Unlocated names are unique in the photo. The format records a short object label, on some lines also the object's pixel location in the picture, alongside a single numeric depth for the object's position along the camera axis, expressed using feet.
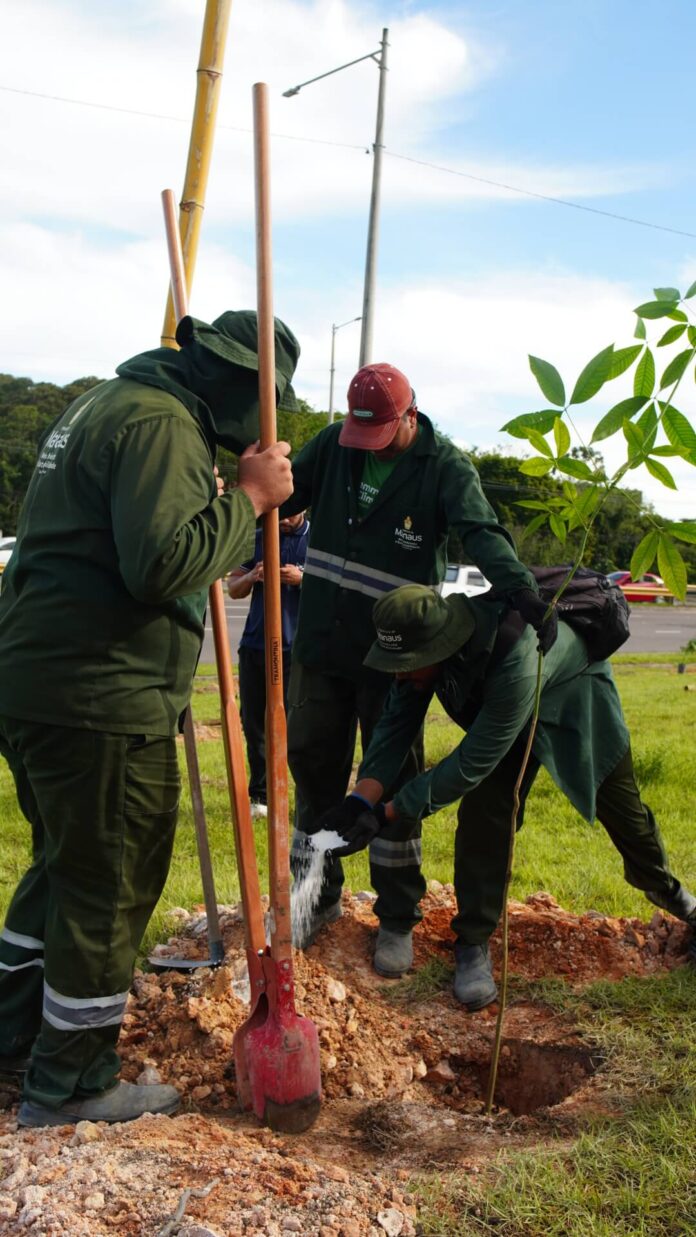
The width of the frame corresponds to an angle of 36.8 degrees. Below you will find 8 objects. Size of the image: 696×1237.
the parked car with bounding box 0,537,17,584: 78.28
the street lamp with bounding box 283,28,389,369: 41.42
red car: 114.35
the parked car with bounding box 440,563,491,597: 73.51
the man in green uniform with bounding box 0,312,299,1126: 8.32
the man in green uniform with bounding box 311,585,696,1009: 10.56
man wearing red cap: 11.86
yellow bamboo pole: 10.25
